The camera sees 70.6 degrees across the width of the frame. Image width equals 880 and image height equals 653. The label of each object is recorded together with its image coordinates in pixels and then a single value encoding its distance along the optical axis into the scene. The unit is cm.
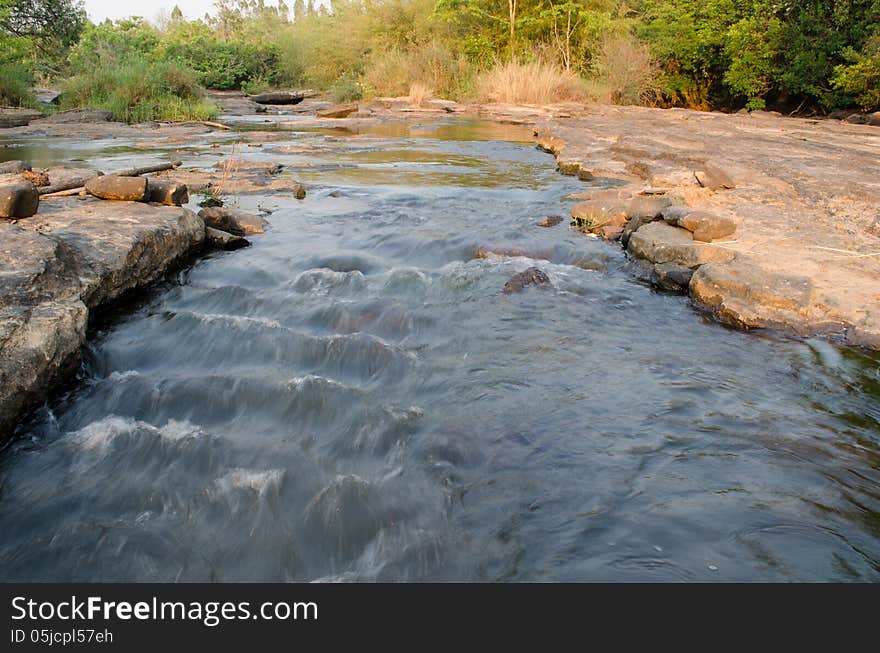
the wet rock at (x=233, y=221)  572
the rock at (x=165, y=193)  569
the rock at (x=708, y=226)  491
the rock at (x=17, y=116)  1428
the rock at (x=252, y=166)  877
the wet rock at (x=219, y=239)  548
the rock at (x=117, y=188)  536
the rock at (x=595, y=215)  593
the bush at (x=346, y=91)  2341
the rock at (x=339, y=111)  1859
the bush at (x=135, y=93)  1600
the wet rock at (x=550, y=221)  615
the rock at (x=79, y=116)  1458
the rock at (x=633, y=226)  551
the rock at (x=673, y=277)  439
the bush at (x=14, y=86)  1662
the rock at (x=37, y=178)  573
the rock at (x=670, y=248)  456
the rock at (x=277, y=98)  2575
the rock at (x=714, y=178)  666
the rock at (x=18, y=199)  438
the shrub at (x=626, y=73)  1875
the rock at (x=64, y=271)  280
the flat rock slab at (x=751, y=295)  374
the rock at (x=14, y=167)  642
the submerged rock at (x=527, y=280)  450
